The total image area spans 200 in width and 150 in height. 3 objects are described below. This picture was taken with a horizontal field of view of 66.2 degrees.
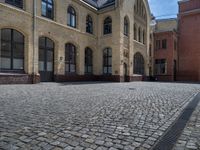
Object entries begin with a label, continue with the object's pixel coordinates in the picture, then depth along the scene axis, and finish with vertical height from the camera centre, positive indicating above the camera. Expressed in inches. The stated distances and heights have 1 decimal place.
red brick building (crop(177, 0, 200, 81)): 1067.1 +243.3
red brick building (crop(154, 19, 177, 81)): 1068.1 +143.7
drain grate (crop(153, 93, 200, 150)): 108.7 -49.8
